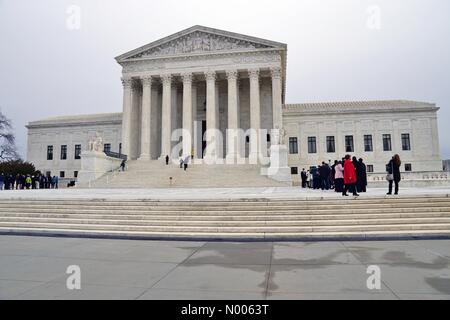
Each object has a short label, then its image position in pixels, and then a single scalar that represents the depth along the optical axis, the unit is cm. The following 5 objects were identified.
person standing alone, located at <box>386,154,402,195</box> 1313
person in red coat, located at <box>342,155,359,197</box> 1311
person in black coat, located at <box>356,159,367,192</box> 1574
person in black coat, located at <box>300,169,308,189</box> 2629
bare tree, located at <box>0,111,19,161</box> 4838
